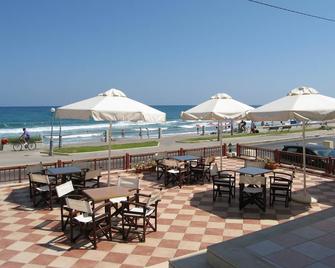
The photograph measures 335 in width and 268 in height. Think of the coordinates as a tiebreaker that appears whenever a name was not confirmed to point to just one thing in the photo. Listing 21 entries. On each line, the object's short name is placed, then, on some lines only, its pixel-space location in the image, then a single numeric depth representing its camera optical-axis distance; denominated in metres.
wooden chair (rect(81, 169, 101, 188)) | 10.78
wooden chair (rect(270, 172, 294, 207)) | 9.83
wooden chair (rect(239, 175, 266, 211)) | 9.45
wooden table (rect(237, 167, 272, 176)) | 10.49
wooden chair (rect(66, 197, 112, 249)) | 7.17
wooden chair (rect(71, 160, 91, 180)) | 11.42
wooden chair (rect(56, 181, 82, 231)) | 8.00
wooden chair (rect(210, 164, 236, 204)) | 10.36
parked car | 14.47
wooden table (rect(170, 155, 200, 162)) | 13.06
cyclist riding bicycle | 28.81
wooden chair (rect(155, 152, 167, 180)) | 13.28
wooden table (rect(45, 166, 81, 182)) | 10.66
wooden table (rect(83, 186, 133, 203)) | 7.66
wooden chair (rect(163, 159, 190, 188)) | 12.32
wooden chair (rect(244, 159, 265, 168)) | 11.84
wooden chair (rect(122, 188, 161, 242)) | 7.61
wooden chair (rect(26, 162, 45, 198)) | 11.19
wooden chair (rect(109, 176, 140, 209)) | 9.16
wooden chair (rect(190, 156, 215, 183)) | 12.85
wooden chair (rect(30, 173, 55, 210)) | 9.73
